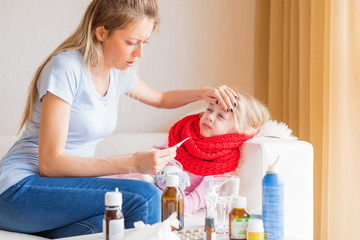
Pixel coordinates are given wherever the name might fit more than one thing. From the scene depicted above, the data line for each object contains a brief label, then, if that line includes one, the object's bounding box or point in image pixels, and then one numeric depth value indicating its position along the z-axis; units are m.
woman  1.40
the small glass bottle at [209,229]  1.16
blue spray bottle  1.20
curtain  2.02
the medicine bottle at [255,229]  1.12
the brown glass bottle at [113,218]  1.09
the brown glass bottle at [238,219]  1.17
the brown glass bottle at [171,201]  1.29
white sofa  1.69
